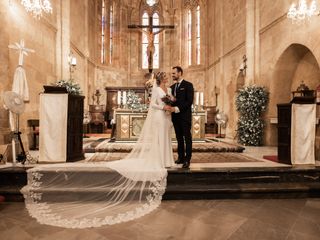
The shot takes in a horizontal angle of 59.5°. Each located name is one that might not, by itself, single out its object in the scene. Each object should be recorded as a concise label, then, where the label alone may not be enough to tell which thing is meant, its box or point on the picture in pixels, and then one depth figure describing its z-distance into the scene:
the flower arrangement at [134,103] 9.63
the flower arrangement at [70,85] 9.62
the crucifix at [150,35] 17.67
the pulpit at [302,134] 5.81
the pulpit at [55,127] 5.62
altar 9.27
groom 5.25
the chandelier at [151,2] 19.29
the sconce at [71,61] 10.92
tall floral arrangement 10.17
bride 3.78
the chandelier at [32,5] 6.95
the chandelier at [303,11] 7.27
